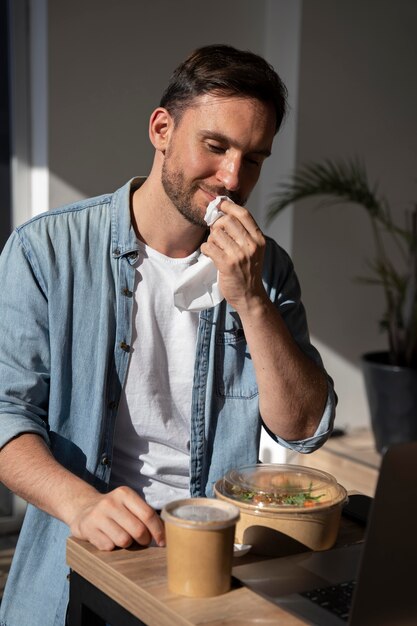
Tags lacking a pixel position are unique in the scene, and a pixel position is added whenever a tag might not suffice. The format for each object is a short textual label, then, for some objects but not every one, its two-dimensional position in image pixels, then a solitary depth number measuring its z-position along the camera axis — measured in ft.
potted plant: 13.38
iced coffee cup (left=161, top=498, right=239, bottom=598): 3.60
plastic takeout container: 4.09
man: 5.32
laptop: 3.40
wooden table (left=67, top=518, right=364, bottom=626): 3.53
